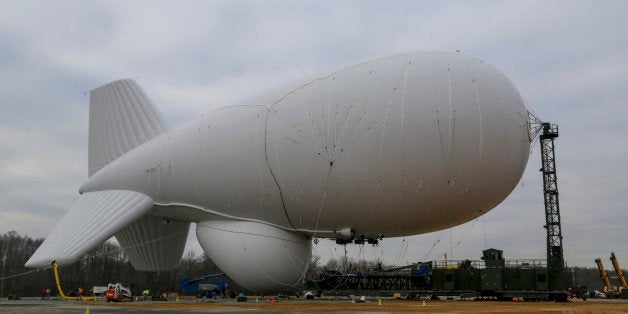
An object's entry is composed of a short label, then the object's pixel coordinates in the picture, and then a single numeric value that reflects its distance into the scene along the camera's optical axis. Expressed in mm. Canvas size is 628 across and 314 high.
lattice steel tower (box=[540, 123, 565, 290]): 46844
